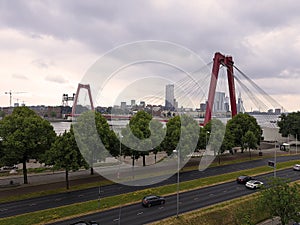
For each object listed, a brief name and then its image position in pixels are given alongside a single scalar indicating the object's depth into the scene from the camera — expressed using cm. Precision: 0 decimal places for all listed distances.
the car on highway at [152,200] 2672
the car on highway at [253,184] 3341
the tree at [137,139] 4081
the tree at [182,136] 4328
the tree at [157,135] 4297
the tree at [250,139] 5478
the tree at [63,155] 3122
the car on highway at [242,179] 3572
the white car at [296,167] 4452
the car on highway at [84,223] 2159
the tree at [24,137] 3209
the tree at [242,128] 5710
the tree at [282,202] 2188
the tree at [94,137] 3344
